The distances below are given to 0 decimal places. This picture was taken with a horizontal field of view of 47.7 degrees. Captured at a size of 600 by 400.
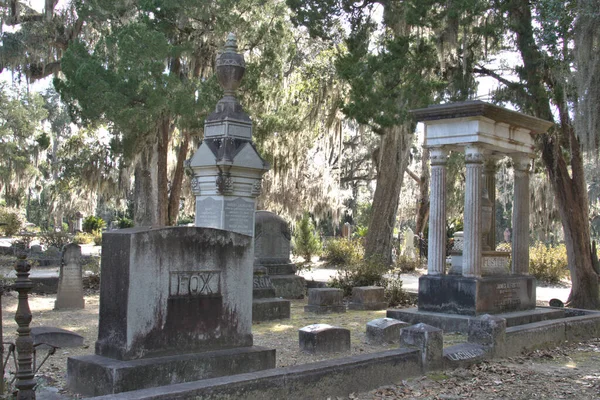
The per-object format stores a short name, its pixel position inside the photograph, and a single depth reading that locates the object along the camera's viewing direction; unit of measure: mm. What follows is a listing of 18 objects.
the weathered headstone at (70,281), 13016
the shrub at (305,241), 28516
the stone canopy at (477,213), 10797
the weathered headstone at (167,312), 5859
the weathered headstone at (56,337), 8227
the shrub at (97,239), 38047
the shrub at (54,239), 24219
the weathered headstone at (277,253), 15266
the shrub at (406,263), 24875
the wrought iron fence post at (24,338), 4434
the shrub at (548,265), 21797
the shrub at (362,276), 15492
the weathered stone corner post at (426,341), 7469
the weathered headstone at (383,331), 9406
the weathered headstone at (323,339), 8508
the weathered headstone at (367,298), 13758
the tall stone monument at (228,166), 11711
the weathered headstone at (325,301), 12961
